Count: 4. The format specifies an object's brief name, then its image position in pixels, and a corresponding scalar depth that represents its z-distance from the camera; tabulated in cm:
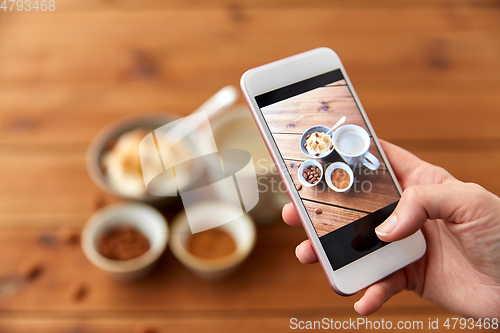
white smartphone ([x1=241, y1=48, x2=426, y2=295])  49
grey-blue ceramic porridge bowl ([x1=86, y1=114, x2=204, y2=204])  60
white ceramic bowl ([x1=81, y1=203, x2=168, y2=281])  57
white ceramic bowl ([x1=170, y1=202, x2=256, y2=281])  57
